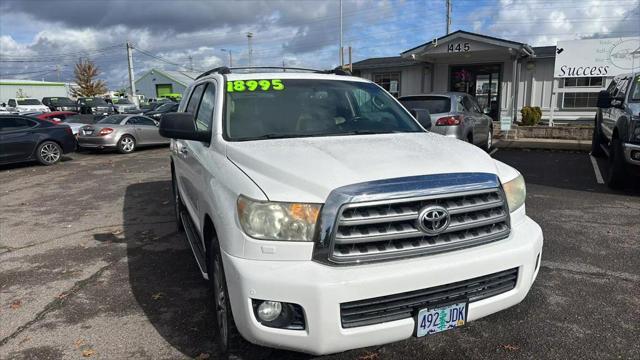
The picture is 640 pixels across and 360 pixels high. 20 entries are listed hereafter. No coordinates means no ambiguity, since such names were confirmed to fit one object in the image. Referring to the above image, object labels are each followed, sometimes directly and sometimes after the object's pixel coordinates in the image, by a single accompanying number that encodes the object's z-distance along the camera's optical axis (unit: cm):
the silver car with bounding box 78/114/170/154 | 1500
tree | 5828
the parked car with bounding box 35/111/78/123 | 1844
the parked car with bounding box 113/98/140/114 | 3259
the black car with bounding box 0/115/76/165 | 1214
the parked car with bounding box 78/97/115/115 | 2932
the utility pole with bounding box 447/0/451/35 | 3444
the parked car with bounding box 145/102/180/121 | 1898
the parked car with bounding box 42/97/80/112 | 3712
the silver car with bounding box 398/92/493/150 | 935
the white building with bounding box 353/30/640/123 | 1413
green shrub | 1496
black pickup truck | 668
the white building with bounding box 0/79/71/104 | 5428
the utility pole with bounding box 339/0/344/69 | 2681
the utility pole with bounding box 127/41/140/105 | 3888
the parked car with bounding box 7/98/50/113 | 3589
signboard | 1363
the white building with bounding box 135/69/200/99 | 7219
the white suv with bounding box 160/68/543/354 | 226
